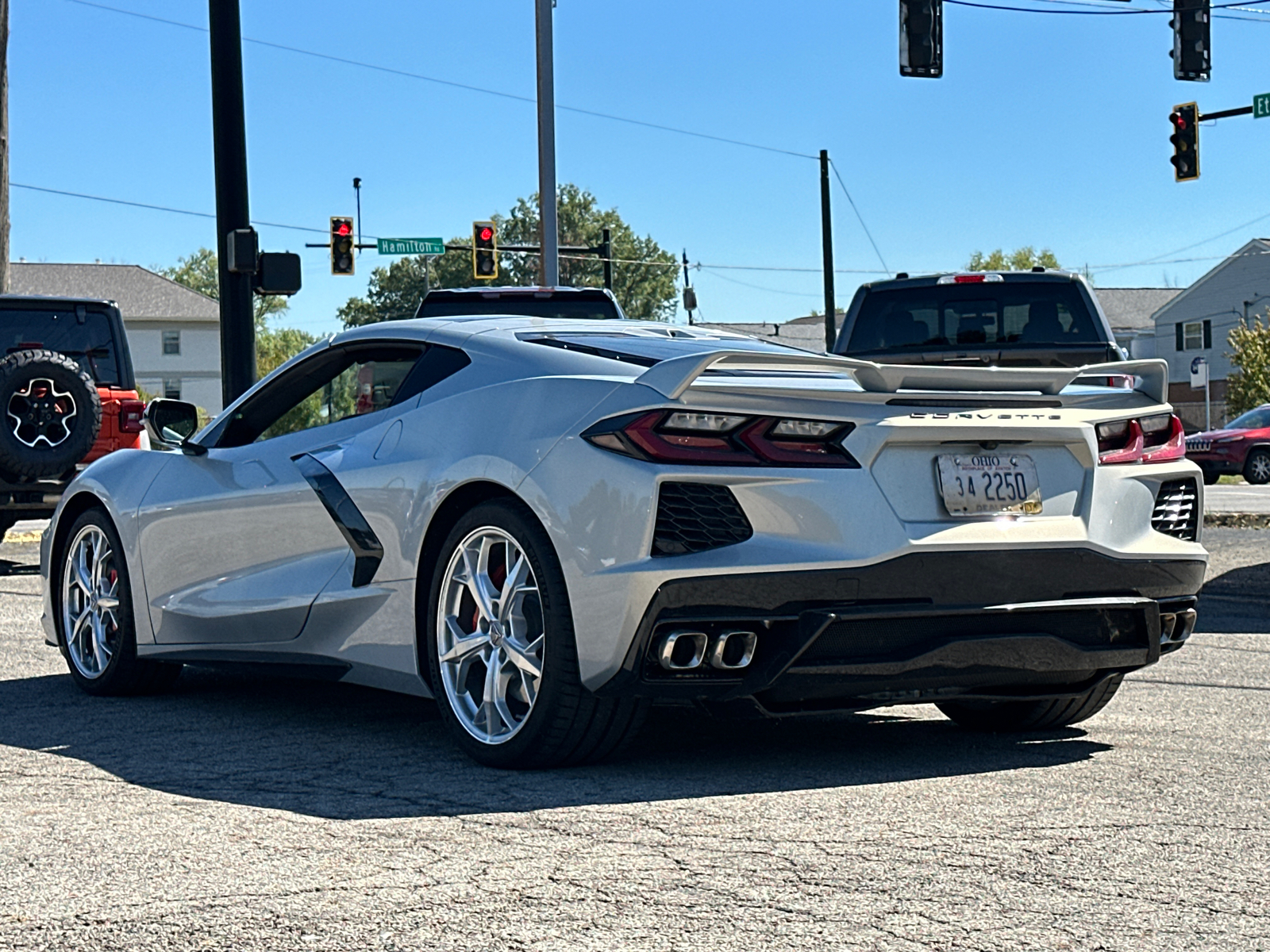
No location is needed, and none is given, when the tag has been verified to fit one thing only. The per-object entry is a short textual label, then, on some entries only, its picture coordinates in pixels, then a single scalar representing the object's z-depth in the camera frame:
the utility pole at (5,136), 22.20
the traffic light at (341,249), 31.27
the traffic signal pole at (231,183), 14.46
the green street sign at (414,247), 36.56
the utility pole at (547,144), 21.19
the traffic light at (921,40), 19.73
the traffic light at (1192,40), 20.89
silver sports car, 4.66
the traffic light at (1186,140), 25.55
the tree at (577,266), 124.62
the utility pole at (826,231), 39.69
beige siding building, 86.31
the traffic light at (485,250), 33.38
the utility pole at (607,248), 38.75
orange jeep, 12.67
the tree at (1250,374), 49.19
